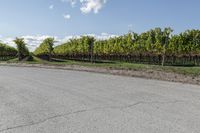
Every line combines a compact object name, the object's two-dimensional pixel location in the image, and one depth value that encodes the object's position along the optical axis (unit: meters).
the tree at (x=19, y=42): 29.62
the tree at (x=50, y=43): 33.53
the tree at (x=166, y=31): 24.75
